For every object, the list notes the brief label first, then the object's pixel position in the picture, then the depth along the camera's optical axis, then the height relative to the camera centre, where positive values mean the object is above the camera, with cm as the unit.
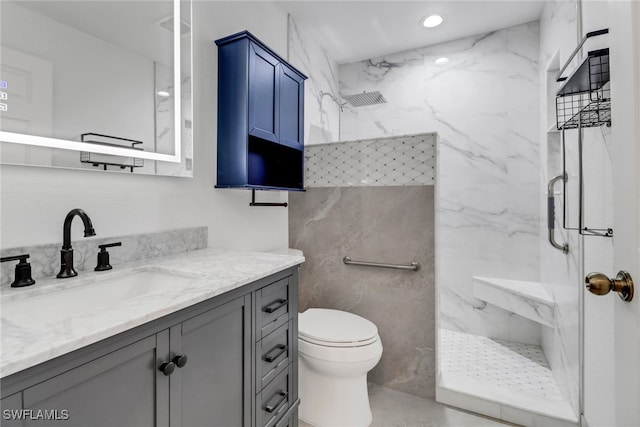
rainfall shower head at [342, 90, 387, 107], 295 +115
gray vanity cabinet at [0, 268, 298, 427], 60 -40
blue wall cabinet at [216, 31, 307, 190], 158 +61
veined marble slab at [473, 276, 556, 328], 205 -60
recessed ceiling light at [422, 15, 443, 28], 237 +154
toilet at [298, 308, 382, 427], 155 -81
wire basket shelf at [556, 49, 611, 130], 98 +48
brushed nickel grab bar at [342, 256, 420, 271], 187 -31
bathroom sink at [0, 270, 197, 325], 82 -25
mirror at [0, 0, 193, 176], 95 +49
